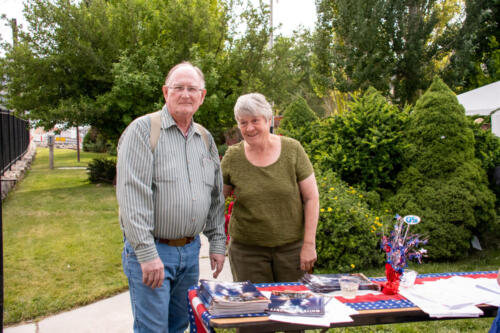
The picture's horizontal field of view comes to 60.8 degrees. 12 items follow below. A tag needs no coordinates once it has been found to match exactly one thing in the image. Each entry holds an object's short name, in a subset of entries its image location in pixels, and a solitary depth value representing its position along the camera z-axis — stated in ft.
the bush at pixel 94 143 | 102.58
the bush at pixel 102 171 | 47.67
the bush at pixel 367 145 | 20.27
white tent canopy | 24.02
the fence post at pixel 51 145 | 61.16
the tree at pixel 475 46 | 52.75
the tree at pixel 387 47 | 53.42
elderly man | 7.43
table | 6.95
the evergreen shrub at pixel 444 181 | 18.30
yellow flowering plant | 17.20
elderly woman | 9.59
